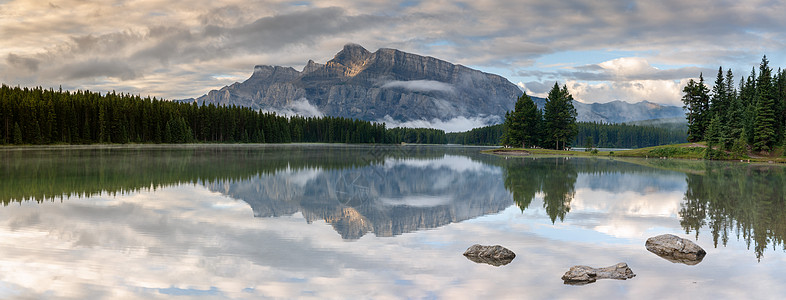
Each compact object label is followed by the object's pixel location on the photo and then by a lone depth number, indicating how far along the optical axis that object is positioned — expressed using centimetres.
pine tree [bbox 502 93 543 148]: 11471
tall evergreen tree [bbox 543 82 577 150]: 11125
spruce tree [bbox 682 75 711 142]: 10281
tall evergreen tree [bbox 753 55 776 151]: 8606
